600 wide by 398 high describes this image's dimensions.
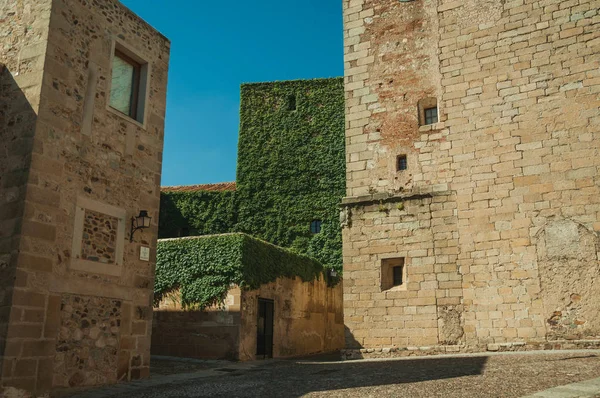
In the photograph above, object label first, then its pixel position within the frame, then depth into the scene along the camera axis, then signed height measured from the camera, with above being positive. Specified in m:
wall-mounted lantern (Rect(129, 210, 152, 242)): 8.35 +1.42
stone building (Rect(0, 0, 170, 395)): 6.60 +1.68
